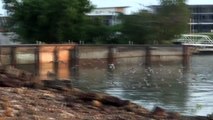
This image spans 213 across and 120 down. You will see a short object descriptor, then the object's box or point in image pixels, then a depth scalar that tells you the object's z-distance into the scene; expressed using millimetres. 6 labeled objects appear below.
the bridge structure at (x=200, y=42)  116300
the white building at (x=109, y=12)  113275
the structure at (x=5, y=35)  92325
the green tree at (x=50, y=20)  80688
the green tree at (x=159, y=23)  88125
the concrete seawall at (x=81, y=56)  61594
